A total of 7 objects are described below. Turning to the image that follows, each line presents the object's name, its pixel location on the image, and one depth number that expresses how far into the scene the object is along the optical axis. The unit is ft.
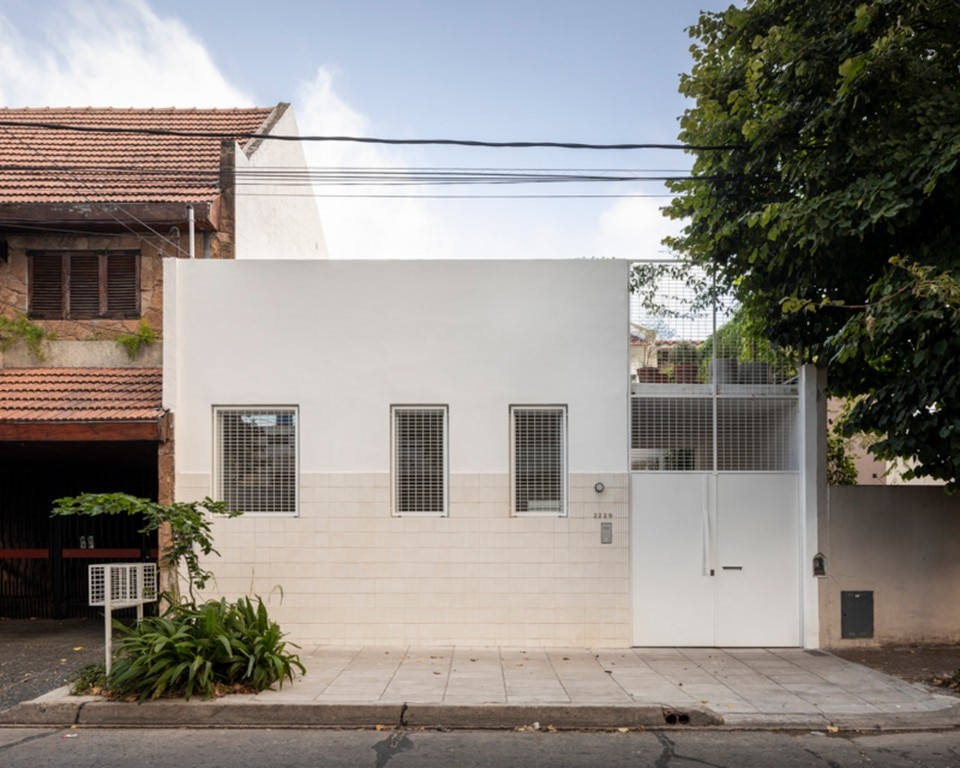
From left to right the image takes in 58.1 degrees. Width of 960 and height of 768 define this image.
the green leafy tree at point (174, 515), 27.04
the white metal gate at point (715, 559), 34.47
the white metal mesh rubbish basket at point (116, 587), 27.50
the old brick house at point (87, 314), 35.35
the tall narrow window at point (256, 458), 35.27
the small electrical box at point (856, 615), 34.40
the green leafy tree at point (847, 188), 27.17
